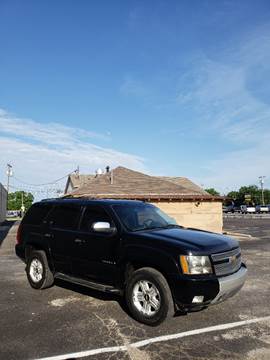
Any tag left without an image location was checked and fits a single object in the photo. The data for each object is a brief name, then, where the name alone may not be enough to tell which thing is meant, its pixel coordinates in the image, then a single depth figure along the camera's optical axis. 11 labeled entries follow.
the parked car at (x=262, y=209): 68.47
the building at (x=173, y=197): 21.98
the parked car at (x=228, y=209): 78.90
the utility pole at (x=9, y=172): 54.43
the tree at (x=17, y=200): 115.75
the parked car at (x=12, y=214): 75.83
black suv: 5.15
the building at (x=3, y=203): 37.19
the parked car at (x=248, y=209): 69.94
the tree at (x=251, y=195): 105.56
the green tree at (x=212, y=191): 124.34
